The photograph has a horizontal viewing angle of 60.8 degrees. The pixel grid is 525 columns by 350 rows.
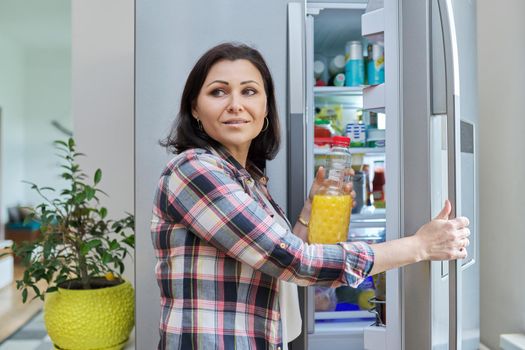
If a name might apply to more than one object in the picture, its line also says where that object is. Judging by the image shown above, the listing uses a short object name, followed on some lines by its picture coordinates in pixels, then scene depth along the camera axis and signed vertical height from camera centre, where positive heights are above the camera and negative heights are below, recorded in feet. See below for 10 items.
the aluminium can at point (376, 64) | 5.61 +1.58
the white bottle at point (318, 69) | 6.90 +1.73
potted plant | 4.65 -1.16
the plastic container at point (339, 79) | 6.73 +1.53
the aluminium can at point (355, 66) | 6.48 +1.68
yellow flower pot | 4.62 -1.44
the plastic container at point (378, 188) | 6.95 -0.12
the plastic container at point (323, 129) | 6.63 +0.78
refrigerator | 2.90 +0.46
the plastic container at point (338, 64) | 6.87 +1.79
